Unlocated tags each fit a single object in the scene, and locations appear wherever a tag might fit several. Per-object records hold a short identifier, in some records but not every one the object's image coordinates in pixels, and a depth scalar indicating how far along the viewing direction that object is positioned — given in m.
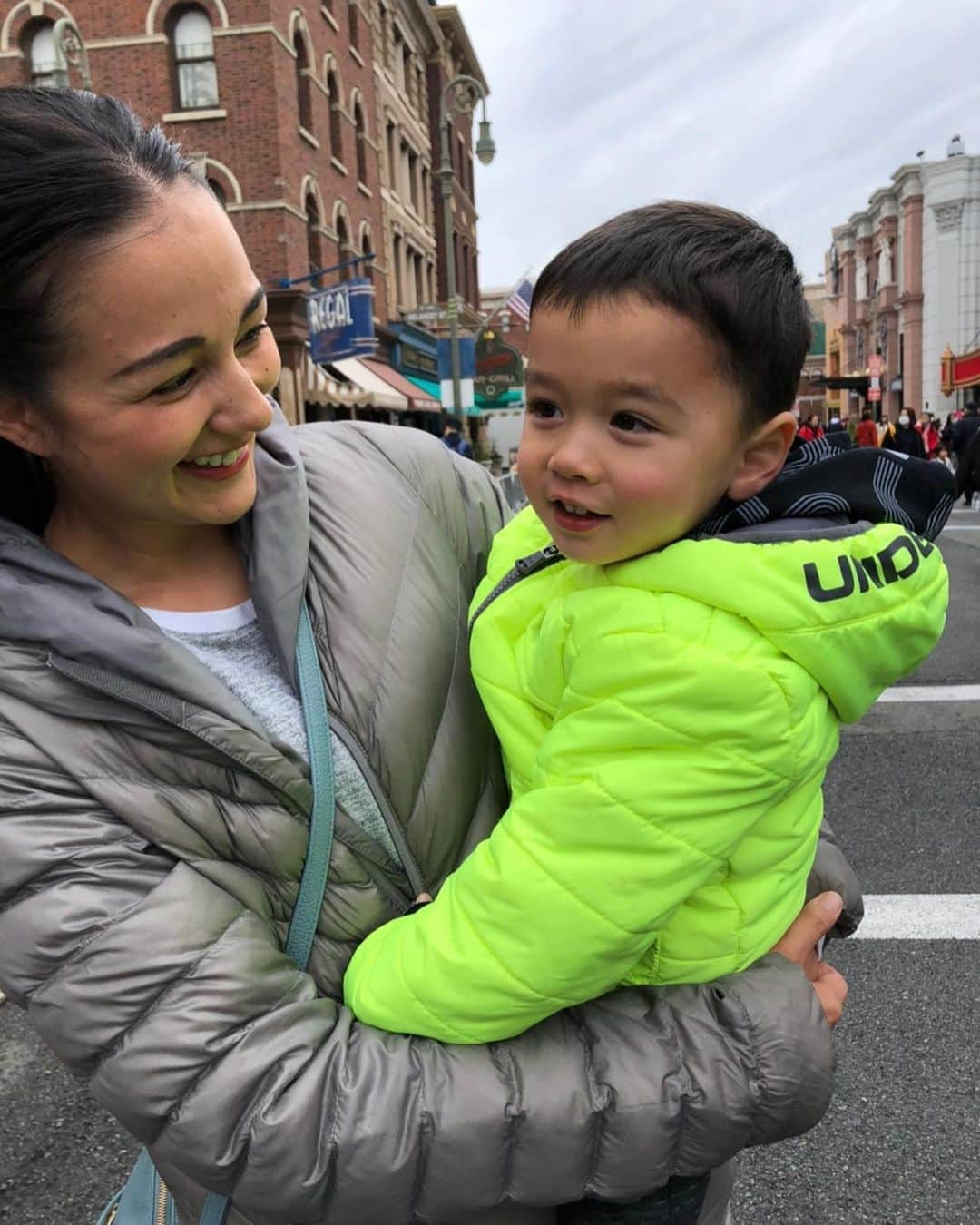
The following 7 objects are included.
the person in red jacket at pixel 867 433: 18.56
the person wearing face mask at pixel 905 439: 19.16
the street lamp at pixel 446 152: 17.28
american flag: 19.35
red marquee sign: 38.00
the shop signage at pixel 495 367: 20.23
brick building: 17.69
